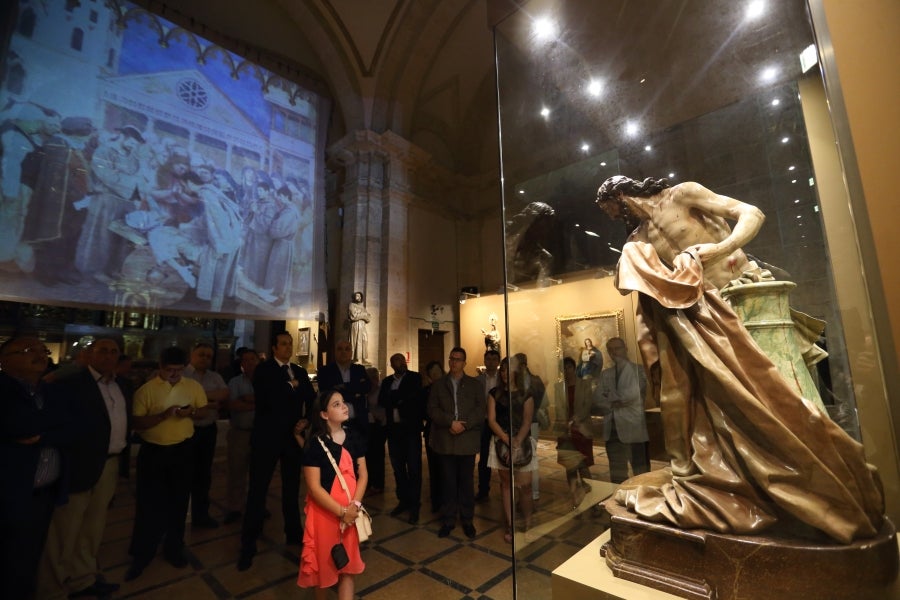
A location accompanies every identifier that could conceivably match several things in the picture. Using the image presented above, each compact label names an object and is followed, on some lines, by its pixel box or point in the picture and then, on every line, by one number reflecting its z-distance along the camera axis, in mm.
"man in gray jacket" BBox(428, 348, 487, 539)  3223
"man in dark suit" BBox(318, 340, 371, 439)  3436
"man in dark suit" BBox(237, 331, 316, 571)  2854
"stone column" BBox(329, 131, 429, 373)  8531
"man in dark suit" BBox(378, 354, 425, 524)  3701
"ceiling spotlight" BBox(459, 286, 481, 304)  9206
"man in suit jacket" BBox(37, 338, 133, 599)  2232
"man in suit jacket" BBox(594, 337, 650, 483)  2746
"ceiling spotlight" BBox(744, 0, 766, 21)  2211
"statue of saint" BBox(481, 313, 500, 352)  7886
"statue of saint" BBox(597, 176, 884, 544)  1289
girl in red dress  1872
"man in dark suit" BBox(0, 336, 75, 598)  1867
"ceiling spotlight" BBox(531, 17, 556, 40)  2752
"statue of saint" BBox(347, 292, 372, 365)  7910
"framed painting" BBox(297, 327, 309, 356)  9945
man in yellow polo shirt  2715
